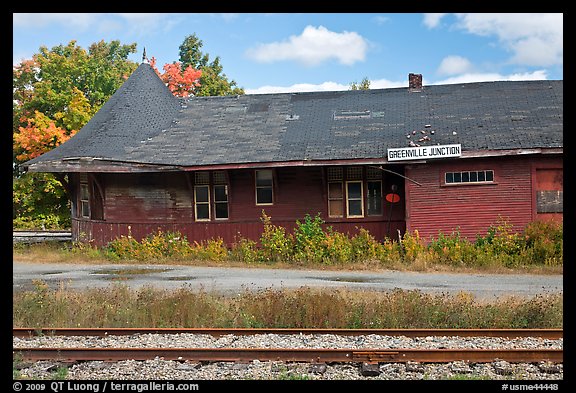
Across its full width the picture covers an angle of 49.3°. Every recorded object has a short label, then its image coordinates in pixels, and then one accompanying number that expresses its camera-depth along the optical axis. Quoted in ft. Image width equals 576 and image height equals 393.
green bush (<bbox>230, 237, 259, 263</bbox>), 62.53
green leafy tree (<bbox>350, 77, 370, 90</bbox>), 191.01
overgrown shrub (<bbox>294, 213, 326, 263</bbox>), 60.80
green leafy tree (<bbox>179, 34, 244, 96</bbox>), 157.17
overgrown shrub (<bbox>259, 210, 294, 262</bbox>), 62.49
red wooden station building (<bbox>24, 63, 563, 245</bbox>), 62.75
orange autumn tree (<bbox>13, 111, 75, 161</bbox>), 100.94
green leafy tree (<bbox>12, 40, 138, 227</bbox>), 100.73
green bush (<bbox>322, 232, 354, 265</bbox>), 59.93
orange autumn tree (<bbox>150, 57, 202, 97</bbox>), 155.94
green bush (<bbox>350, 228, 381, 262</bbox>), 60.29
